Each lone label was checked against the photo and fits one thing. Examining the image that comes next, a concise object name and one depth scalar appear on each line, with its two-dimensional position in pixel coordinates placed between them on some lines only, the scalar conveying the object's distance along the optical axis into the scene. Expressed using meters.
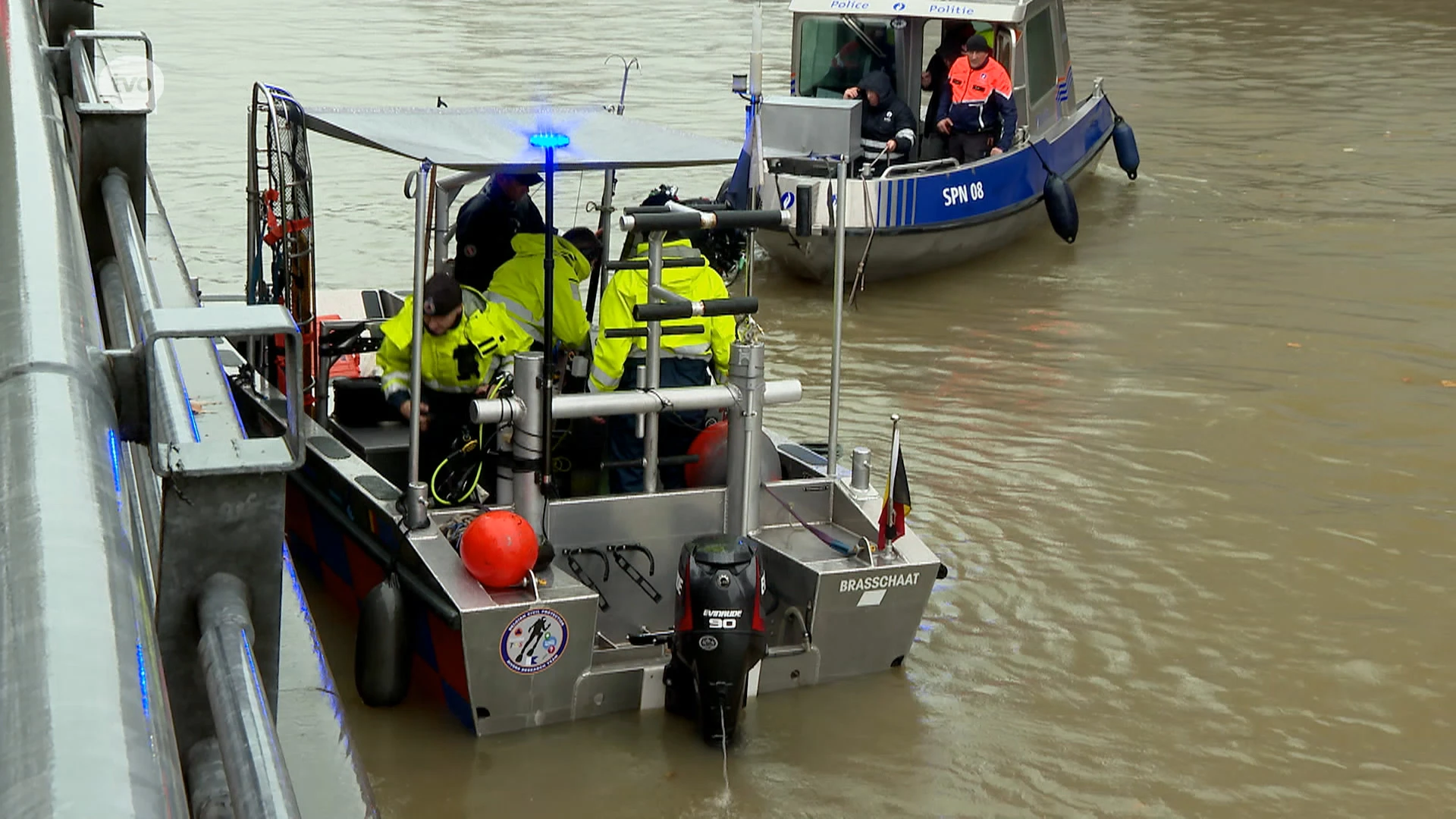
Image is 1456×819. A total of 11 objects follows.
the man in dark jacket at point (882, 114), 26.11
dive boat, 11.12
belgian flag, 11.66
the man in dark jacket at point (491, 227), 15.14
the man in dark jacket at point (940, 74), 26.95
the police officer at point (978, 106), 25.39
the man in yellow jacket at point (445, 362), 12.80
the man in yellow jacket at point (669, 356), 12.71
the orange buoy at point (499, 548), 10.94
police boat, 24.16
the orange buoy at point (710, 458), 12.85
